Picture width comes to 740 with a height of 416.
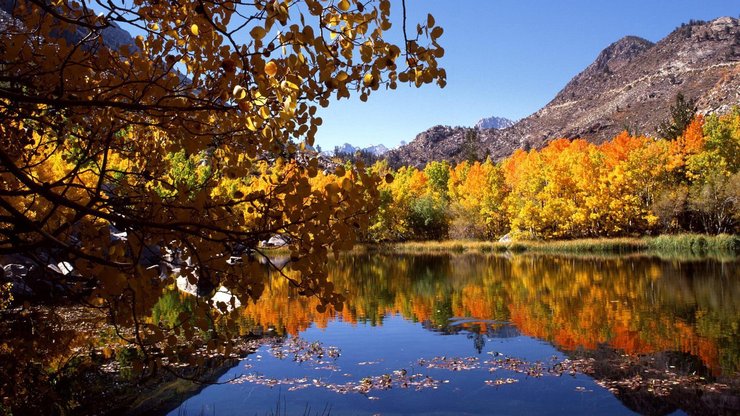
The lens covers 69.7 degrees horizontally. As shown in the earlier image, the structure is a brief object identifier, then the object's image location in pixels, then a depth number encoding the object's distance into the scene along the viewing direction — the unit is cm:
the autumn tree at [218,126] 216
